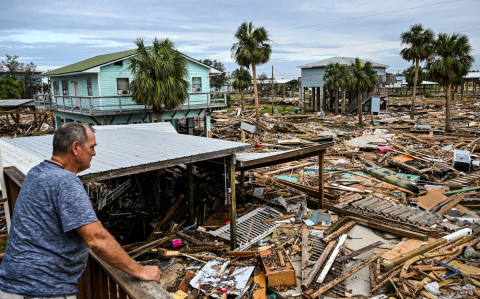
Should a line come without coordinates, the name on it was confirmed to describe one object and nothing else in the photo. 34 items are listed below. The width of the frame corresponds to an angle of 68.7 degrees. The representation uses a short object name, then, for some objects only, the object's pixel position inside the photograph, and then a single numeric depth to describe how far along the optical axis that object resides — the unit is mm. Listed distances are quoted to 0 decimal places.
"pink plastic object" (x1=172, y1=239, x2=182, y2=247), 9594
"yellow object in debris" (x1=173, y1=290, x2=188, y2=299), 7293
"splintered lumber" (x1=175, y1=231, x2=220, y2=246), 9662
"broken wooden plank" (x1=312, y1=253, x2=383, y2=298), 7267
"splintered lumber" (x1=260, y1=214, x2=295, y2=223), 11016
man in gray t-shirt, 2074
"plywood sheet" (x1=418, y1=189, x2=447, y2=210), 12944
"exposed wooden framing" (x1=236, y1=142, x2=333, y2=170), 10011
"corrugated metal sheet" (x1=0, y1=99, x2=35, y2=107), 36375
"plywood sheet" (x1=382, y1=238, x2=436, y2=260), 8623
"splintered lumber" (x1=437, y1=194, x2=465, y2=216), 12219
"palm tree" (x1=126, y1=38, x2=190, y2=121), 20734
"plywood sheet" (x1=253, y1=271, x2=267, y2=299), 7359
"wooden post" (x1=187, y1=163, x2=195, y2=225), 11047
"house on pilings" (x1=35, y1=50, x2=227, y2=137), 23312
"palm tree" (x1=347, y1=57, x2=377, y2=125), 35656
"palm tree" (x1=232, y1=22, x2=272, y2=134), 30703
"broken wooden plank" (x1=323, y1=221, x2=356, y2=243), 9734
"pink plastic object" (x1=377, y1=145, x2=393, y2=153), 22370
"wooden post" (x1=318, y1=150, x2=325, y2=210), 12669
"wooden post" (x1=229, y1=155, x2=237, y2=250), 9305
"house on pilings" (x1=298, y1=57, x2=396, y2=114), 45122
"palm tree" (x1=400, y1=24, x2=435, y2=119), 37875
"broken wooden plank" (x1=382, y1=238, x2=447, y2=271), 8091
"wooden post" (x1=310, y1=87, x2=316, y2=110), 52469
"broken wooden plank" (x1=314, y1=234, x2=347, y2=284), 7775
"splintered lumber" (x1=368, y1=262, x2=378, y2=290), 7516
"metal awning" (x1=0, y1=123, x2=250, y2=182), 6609
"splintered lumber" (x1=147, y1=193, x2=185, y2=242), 10327
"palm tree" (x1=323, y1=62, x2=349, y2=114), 42588
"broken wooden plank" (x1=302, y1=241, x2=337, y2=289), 7535
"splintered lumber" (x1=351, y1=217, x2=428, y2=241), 9656
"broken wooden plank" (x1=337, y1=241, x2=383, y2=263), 8684
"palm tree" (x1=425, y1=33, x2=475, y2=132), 29209
